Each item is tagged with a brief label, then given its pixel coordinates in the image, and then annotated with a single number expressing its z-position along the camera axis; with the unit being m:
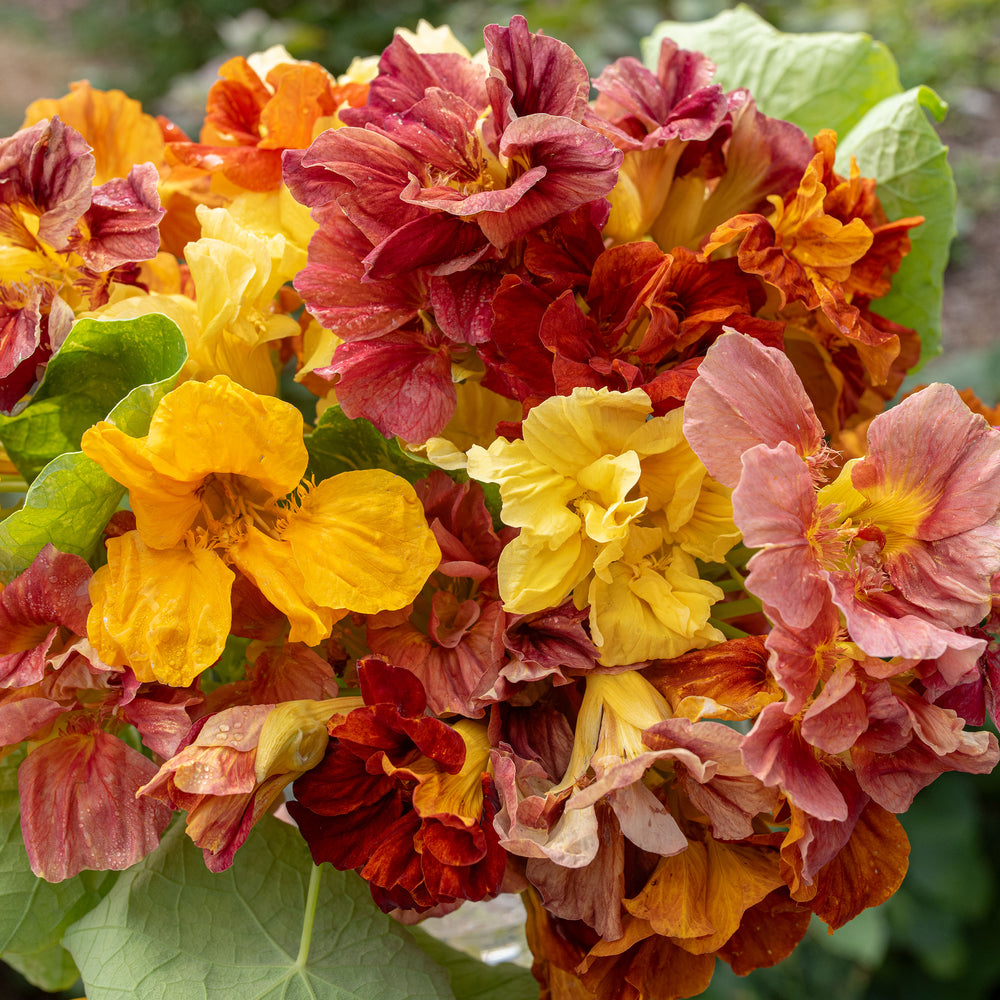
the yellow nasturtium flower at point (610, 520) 0.45
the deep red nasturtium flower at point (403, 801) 0.45
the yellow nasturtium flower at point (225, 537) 0.45
